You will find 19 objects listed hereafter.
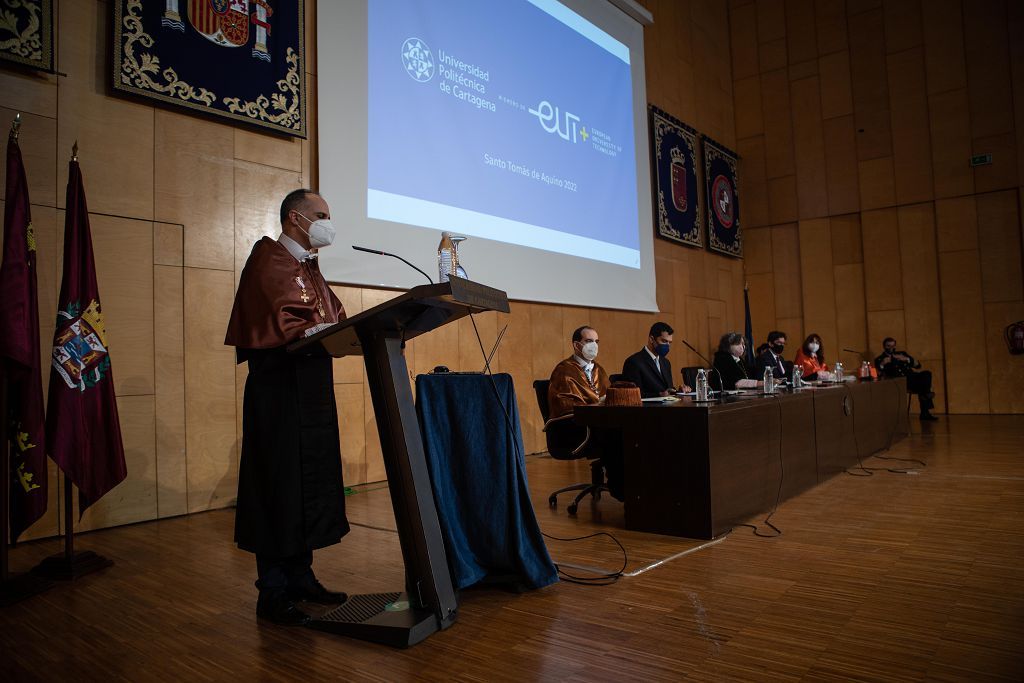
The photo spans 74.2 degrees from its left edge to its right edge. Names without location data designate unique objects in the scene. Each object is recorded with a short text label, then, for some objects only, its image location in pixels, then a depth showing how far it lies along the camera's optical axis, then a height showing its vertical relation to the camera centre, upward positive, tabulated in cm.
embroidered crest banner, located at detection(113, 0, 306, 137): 356 +180
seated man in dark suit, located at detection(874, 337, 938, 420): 749 -14
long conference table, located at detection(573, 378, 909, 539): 292 -45
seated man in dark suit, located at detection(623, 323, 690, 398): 451 -2
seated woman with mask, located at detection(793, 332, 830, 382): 704 +5
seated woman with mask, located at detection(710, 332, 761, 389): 557 +3
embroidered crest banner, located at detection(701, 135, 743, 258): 916 +230
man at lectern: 197 -17
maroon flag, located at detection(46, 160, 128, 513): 265 -2
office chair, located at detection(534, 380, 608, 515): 364 -40
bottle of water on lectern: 199 +35
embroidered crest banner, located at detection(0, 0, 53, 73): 313 +163
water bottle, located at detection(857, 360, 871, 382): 619 -12
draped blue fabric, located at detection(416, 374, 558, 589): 226 -38
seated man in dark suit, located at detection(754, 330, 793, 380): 641 +4
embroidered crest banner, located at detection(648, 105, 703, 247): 800 +228
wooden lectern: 182 -31
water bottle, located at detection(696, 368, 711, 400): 351 -12
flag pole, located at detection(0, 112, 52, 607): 231 -60
